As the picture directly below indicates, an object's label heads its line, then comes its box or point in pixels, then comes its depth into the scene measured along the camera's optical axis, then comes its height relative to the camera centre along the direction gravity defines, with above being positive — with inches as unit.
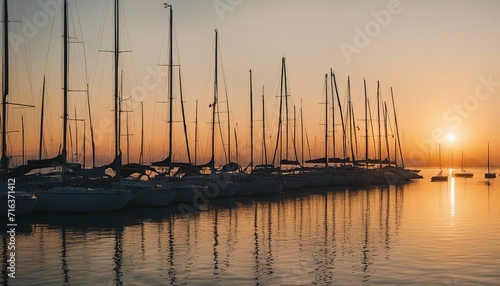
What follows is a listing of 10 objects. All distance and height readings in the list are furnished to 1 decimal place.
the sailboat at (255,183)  2561.5 -112.6
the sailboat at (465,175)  6181.1 -191.6
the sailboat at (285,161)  3107.8 -21.7
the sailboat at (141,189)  1797.5 -93.4
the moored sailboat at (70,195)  1556.3 -96.1
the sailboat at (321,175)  3361.2 -101.8
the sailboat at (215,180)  2303.2 -85.7
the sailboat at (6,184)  1444.4 -62.3
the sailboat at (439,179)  4902.6 -183.0
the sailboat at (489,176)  5792.3 -190.4
